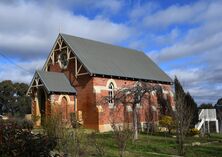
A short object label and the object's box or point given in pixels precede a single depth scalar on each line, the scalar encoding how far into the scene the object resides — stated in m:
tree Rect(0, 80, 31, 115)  52.39
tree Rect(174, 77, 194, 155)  13.39
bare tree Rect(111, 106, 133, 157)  10.24
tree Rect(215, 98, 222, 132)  33.67
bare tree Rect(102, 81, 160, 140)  19.71
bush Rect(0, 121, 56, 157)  7.08
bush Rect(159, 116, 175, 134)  24.26
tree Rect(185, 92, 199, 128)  26.67
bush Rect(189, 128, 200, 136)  23.97
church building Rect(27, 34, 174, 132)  24.00
